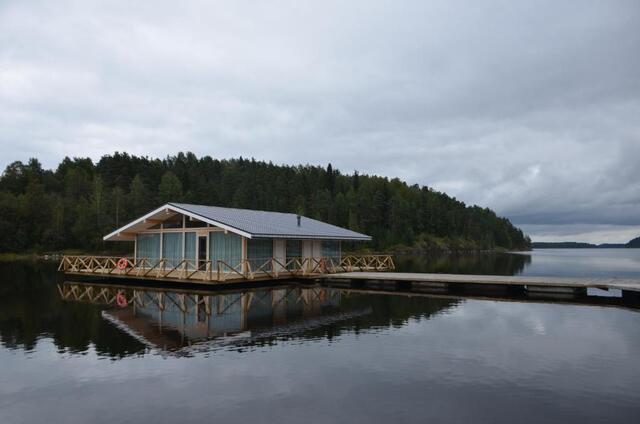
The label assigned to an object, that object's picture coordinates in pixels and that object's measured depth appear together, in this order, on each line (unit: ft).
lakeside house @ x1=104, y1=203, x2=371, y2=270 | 83.65
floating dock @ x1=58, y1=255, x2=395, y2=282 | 80.69
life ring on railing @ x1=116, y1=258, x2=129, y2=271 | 91.86
